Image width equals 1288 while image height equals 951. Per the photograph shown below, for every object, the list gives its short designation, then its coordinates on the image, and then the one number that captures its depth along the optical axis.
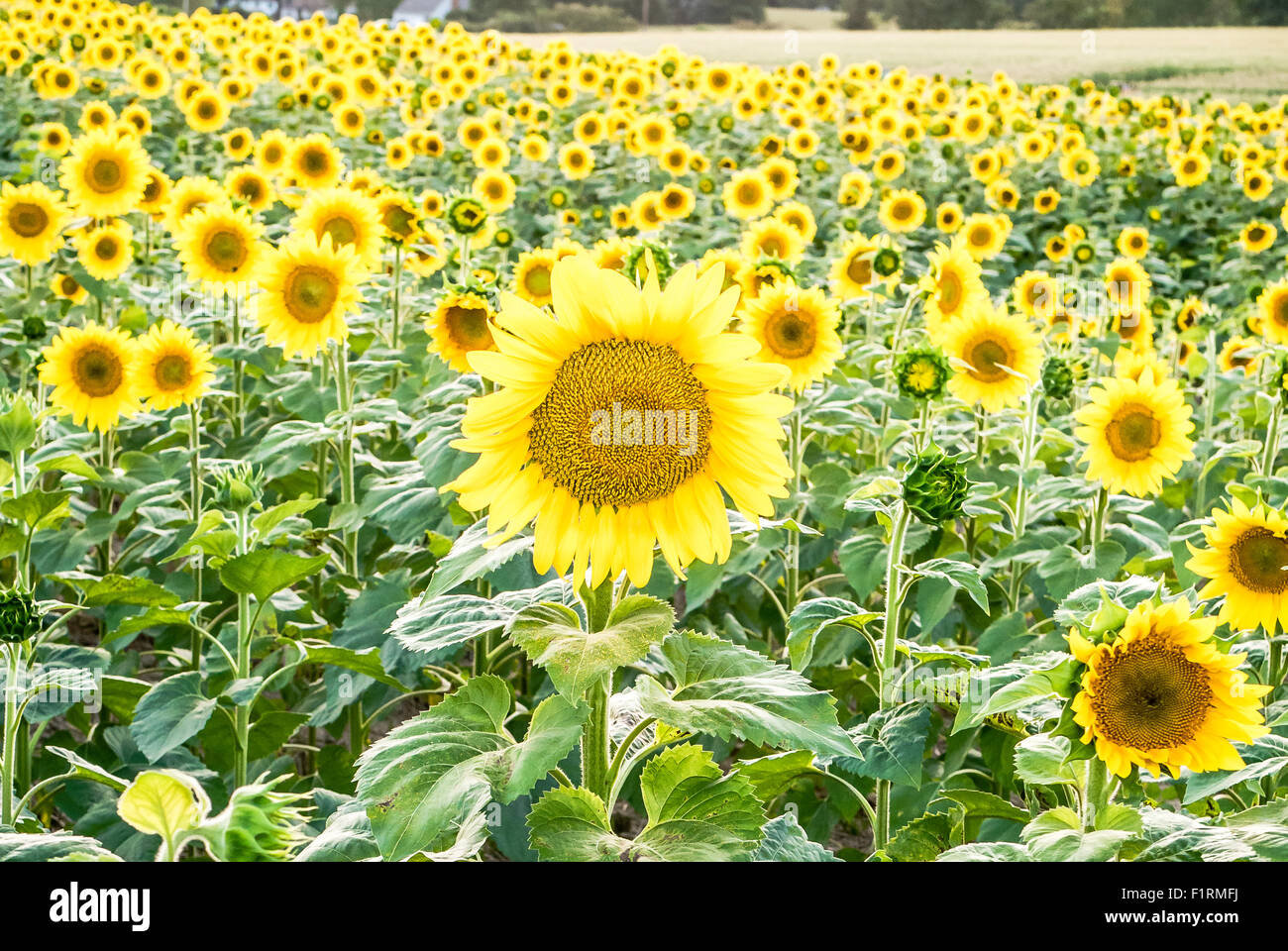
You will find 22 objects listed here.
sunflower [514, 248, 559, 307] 3.36
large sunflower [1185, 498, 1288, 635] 1.91
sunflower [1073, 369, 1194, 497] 2.75
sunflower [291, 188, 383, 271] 3.39
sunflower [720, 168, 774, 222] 6.23
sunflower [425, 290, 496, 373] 2.91
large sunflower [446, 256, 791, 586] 1.21
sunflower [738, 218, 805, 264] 4.08
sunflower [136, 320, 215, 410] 3.05
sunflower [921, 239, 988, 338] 3.75
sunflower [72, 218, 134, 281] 4.36
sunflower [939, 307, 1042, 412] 3.38
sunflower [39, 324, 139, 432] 3.08
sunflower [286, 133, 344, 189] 5.03
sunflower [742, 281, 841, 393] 3.08
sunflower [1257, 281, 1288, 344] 4.02
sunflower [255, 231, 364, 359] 2.95
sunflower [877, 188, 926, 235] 6.03
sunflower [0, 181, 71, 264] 4.10
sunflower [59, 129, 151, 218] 4.65
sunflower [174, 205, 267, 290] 3.58
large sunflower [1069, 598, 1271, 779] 1.45
